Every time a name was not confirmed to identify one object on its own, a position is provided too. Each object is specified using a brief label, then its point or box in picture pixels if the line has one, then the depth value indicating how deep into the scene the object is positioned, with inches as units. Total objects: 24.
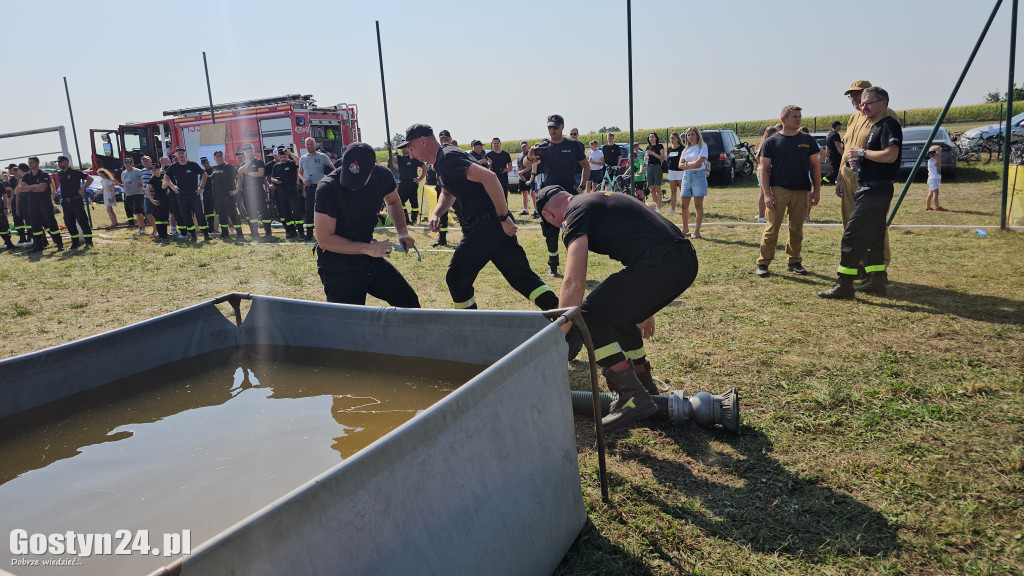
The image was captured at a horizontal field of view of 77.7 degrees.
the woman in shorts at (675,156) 458.8
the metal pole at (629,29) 421.1
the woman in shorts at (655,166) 502.6
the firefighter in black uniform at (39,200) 511.5
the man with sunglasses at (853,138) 250.5
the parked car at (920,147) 622.5
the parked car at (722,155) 740.0
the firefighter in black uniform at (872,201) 235.6
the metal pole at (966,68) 312.3
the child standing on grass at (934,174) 456.1
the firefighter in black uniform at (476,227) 187.8
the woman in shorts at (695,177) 398.3
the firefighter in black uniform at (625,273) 134.9
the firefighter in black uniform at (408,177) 503.8
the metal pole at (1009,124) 336.5
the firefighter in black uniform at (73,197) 504.4
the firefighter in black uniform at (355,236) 167.3
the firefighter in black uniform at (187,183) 538.3
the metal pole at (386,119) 615.8
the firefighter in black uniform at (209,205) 556.1
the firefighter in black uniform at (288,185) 513.7
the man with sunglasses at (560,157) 330.3
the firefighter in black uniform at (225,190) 543.5
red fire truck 690.8
